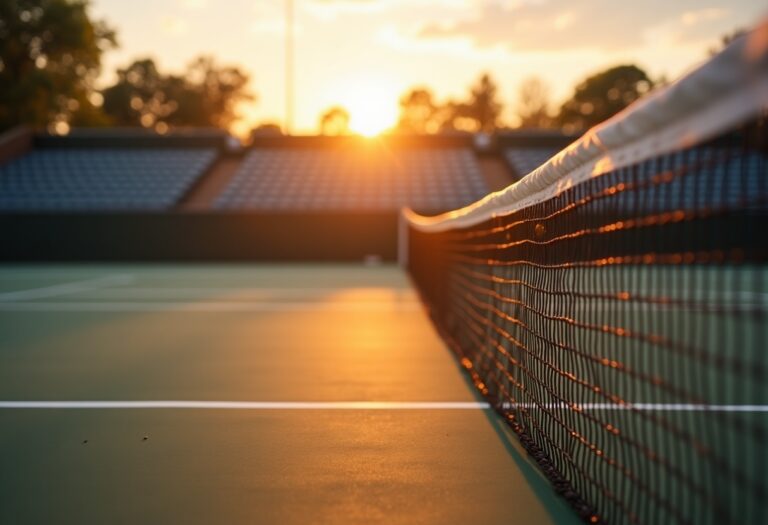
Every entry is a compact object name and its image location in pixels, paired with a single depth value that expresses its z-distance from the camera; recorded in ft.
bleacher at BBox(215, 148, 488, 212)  68.28
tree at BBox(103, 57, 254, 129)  187.93
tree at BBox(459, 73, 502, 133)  224.33
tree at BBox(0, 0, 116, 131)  105.19
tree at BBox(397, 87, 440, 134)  257.96
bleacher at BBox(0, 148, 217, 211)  67.21
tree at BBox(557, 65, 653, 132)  176.45
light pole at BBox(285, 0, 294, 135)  96.65
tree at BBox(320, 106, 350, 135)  253.44
